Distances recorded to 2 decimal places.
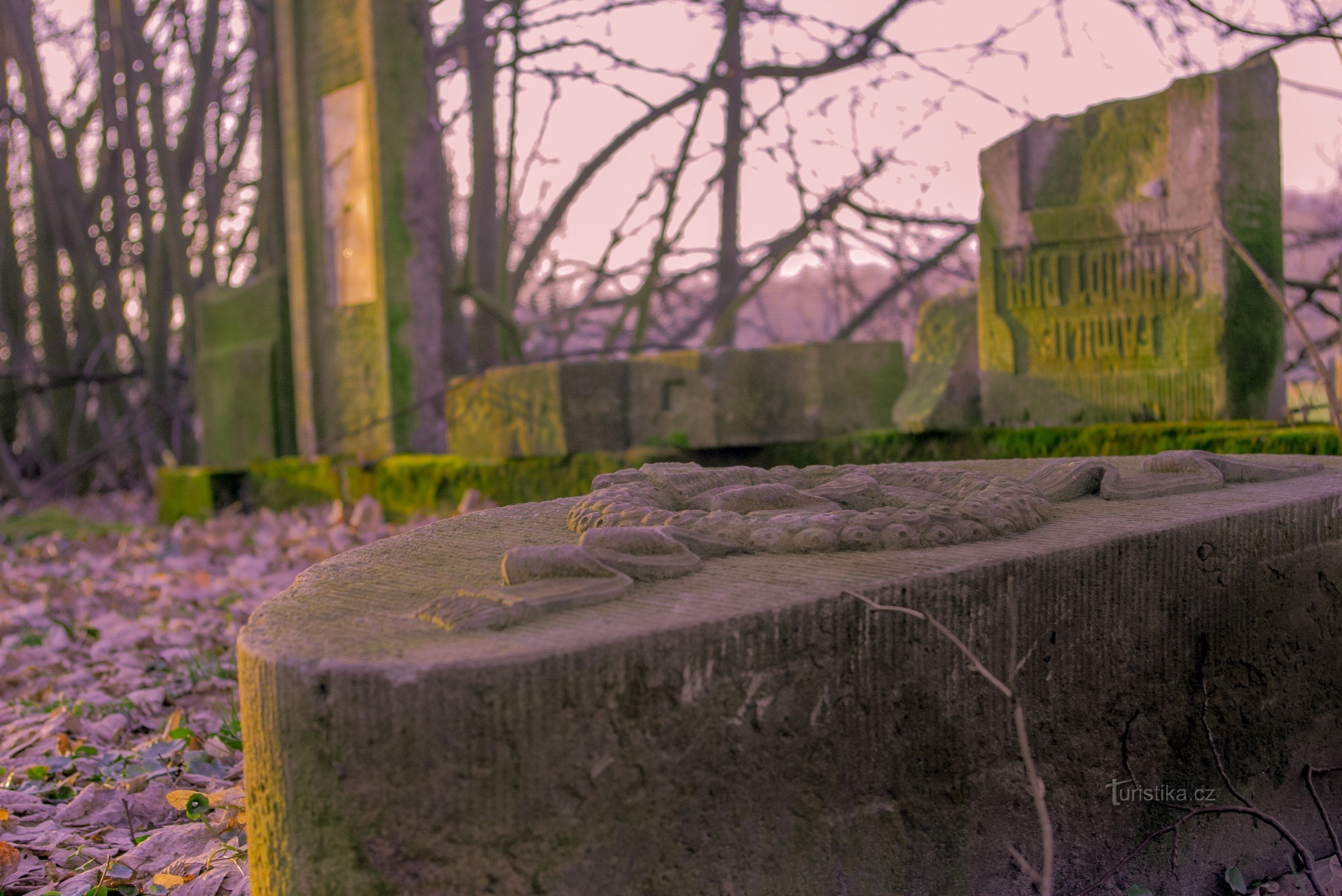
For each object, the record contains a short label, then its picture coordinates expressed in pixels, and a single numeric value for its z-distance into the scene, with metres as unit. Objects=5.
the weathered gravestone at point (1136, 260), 3.31
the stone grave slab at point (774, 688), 1.10
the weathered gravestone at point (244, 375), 6.19
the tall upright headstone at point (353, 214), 5.48
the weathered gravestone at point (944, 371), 3.91
